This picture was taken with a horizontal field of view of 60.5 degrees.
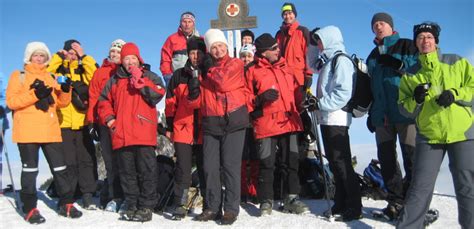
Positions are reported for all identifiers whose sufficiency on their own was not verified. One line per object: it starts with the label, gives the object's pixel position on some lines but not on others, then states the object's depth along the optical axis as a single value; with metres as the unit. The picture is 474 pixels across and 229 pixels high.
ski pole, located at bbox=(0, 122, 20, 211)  6.23
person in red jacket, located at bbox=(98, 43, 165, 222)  5.18
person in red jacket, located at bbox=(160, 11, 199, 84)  7.05
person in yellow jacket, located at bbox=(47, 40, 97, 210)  5.99
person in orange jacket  5.23
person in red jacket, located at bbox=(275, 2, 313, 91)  6.37
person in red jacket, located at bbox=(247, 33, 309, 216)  5.27
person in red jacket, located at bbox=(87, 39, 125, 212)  5.84
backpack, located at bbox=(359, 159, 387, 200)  6.03
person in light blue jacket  4.89
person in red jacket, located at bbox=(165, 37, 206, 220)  5.32
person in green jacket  3.88
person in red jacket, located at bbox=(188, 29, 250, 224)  5.00
